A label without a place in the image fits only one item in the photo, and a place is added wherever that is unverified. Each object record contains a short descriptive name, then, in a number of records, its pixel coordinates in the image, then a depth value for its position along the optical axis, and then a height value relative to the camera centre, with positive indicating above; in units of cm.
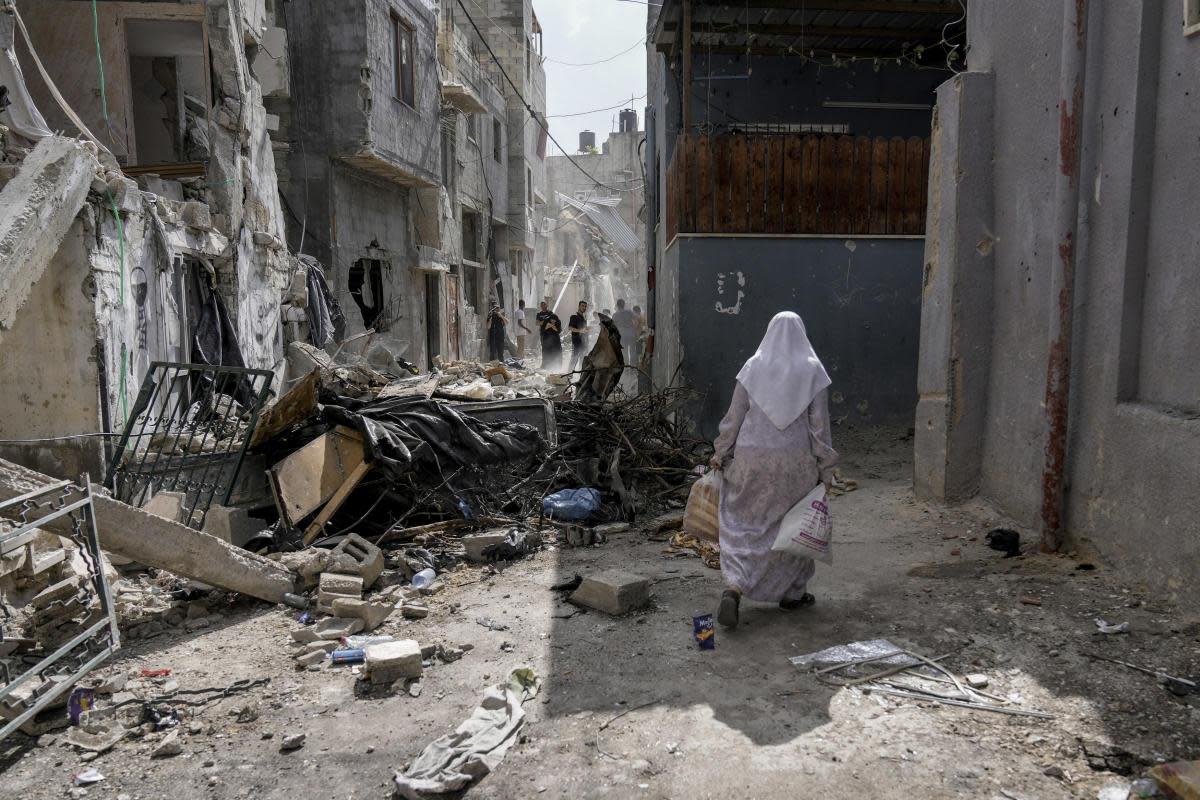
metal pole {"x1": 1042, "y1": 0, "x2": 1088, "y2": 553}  423 +15
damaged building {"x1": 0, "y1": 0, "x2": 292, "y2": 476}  583 +77
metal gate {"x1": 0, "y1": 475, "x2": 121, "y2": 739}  294 -135
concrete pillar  543 +7
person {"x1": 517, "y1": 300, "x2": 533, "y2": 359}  2311 -86
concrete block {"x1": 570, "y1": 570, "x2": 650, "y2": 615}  412 -155
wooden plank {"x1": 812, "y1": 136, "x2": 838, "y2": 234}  806 +115
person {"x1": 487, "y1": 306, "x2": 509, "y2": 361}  2141 -86
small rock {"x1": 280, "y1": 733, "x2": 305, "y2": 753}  290 -162
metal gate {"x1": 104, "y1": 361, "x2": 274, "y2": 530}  538 -113
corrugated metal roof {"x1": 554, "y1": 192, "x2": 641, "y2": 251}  3981 +404
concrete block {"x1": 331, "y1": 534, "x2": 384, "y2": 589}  460 -153
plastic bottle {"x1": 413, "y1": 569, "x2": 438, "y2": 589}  476 -168
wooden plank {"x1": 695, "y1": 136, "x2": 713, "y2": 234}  799 +117
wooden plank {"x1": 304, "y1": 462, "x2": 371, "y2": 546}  544 -141
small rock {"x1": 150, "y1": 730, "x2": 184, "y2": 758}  290 -163
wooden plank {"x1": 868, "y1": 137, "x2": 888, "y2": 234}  808 +113
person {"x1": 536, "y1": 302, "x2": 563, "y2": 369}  1777 -87
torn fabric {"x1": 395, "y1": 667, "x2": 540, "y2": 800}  254 -156
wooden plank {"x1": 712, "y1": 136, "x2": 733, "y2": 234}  802 +115
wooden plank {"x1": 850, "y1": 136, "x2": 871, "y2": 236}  807 +110
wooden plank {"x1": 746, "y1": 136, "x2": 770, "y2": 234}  803 +117
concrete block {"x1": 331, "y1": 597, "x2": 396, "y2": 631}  412 -161
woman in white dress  385 -78
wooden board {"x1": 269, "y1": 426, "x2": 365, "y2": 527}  552 -121
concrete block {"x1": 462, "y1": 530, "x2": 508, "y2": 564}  530 -163
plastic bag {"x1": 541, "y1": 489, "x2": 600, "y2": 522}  614 -160
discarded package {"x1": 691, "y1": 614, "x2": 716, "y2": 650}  362 -153
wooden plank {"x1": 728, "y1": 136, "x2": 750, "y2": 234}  801 +120
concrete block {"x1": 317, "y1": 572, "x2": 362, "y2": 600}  438 -157
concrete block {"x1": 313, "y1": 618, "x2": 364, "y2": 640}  395 -166
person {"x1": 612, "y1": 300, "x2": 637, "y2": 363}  1559 -53
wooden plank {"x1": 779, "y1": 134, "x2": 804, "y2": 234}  802 +118
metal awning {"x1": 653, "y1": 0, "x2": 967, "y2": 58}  825 +316
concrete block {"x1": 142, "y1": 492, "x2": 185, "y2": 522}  509 -130
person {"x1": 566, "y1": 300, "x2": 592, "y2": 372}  1792 -68
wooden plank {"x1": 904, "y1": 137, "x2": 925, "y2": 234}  808 +116
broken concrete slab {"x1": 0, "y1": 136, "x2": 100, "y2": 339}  504 +65
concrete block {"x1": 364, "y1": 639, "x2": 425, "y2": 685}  337 -154
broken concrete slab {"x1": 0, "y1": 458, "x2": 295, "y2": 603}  373 -126
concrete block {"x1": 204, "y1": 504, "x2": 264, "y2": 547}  528 -150
